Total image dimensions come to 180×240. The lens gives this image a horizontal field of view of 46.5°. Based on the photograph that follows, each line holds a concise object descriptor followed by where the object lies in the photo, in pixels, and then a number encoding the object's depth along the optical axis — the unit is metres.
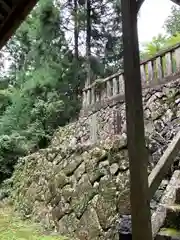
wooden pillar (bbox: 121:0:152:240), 1.26
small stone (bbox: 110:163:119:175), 2.86
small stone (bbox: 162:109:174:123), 4.00
